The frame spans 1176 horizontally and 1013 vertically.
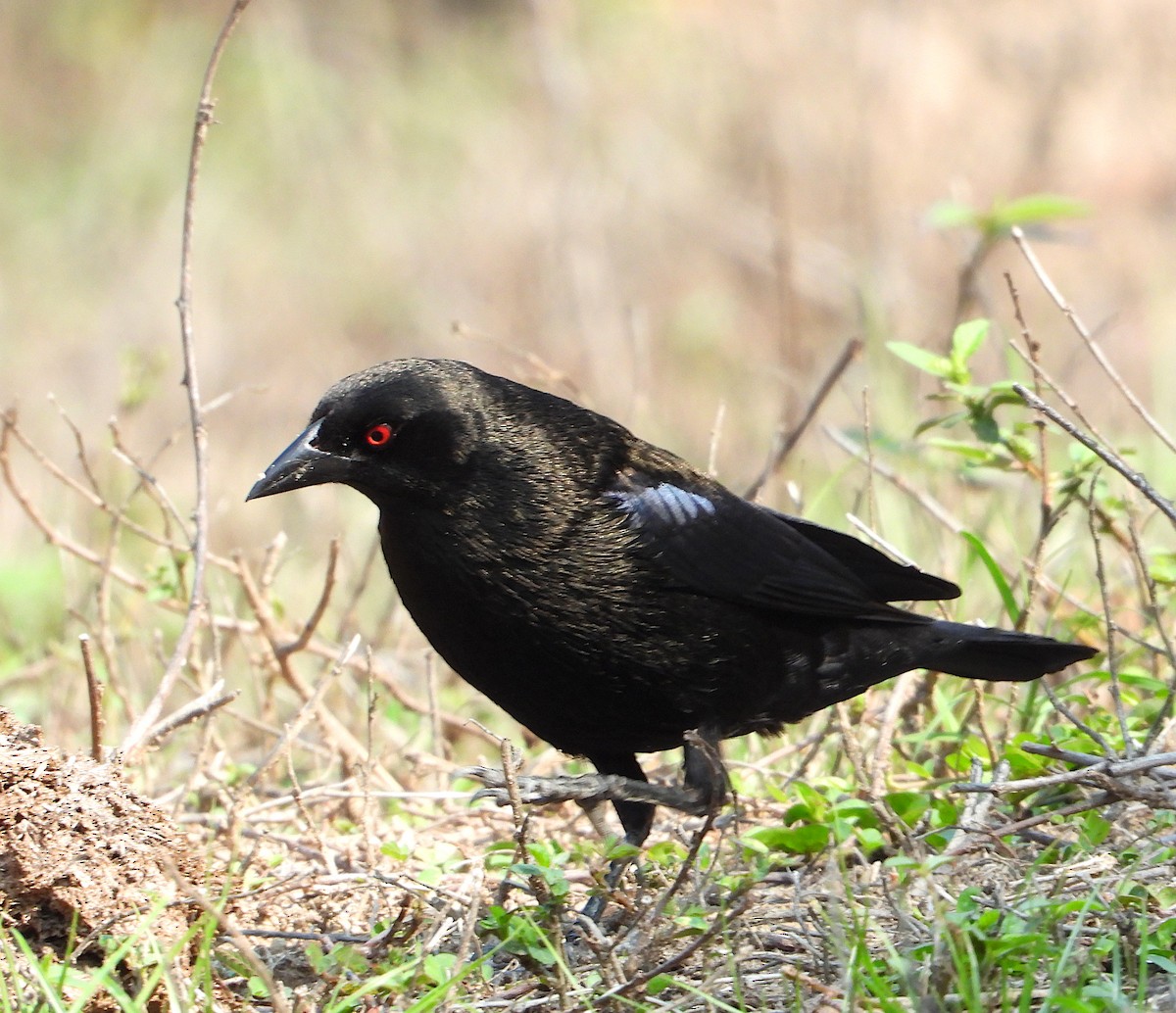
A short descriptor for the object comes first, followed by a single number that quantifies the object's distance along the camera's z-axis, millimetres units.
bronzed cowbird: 6840
